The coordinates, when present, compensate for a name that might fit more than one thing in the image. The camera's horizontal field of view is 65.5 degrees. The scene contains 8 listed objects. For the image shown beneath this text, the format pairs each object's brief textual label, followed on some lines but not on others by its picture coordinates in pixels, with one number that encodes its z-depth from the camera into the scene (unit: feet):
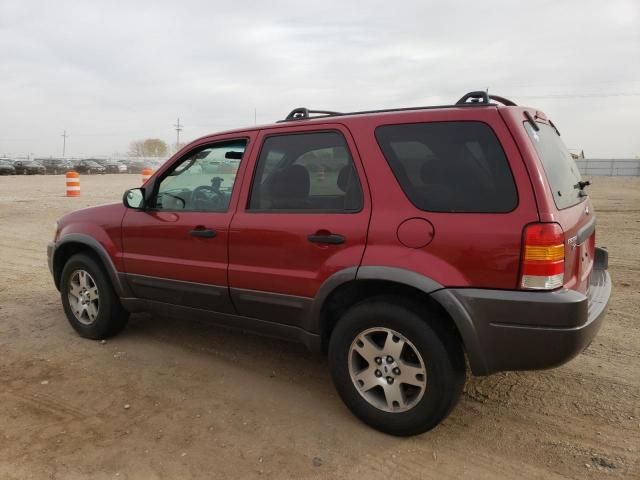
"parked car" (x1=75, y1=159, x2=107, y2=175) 165.17
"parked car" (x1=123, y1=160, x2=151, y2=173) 199.31
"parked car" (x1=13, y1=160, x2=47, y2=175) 136.40
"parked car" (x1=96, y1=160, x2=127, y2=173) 182.07
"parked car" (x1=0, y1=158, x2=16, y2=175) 127.54
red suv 8.25
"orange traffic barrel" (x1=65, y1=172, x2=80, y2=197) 58.44
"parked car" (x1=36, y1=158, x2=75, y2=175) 152.87
